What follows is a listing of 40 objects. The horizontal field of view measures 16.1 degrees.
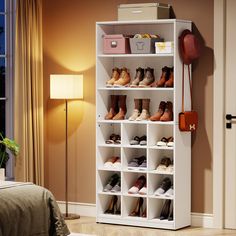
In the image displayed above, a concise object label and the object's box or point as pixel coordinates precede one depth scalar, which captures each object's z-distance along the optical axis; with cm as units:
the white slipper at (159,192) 776
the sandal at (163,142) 775
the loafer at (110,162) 806
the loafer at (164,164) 779
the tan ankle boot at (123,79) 794
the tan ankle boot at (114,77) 800
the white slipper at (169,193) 770
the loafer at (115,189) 803
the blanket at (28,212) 599
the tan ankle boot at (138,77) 786
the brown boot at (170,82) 763
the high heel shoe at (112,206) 814
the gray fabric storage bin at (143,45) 769
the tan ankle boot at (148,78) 780
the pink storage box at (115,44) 780
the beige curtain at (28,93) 815
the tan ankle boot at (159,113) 772
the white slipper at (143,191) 783
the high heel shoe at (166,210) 788
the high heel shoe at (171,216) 777
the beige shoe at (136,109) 790
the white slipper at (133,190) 790
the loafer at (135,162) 793
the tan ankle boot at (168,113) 767
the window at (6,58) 840
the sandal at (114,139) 806
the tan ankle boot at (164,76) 769
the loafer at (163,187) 777
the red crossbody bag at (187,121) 753
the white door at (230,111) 764
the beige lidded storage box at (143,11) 765
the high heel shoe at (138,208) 800
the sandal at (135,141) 792
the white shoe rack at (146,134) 766
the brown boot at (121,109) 798
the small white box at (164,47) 756
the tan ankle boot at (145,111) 785
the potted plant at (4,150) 767
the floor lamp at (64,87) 810
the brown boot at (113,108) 802
